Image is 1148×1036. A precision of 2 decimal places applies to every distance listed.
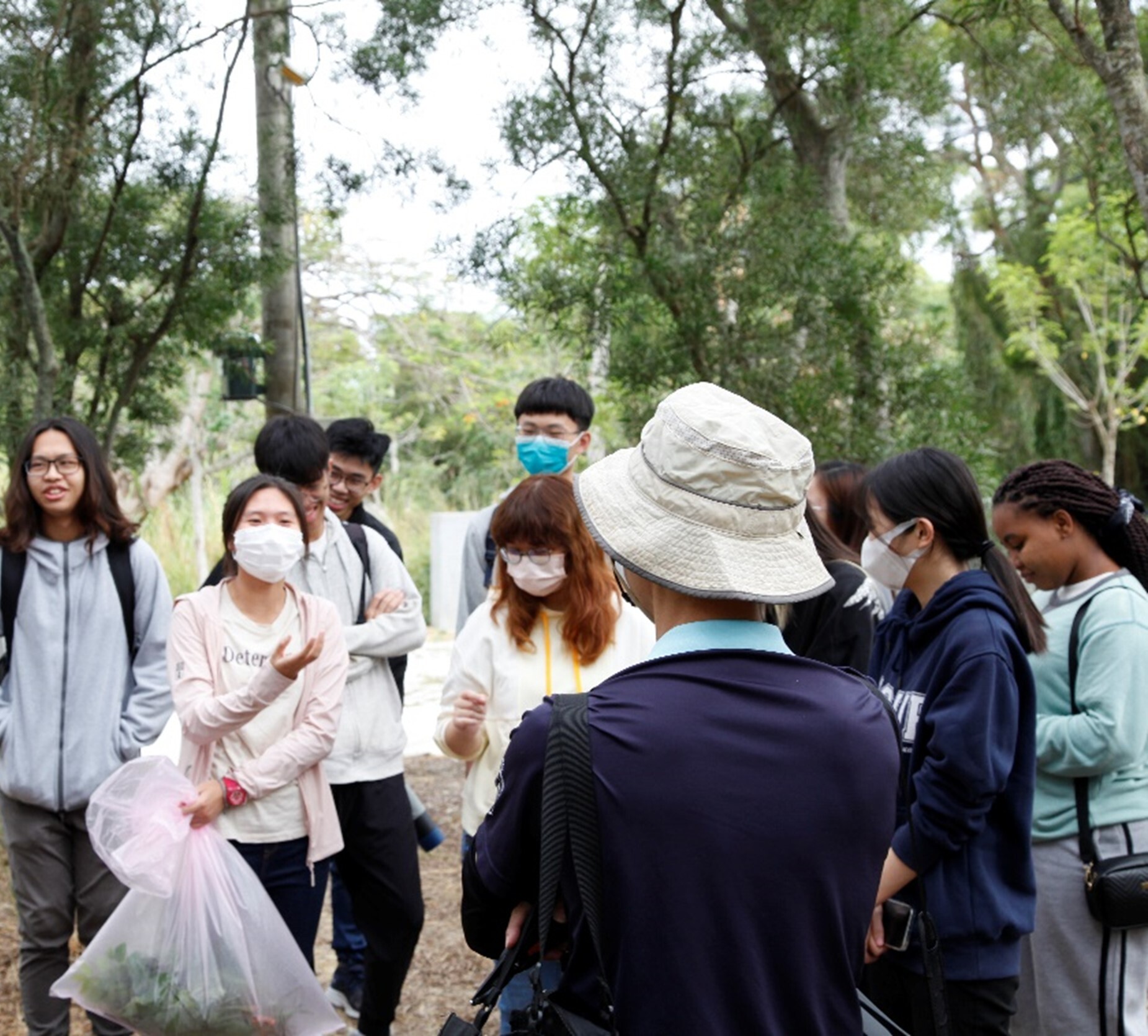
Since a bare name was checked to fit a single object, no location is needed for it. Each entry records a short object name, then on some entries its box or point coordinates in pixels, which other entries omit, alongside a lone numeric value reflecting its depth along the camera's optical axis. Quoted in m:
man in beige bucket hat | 1.59
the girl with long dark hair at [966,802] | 2.54
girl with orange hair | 3.28
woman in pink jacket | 3.45
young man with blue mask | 4.48
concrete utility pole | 6.43
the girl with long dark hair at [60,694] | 3.72
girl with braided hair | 2.96
